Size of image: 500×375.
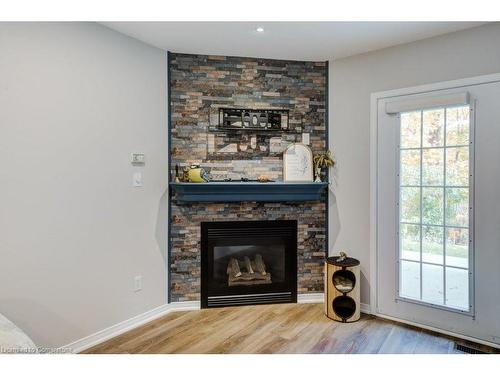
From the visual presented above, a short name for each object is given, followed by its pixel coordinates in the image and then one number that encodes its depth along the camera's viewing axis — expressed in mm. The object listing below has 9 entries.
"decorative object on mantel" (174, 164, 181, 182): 2873
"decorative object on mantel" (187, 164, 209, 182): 2775
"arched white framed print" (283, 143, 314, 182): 3072
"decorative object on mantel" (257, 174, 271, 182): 2966
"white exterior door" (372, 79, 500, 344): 2340
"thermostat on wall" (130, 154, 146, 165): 2626
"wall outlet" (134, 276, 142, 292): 2693
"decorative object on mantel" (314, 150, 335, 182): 3051
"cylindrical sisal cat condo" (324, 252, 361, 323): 2773
